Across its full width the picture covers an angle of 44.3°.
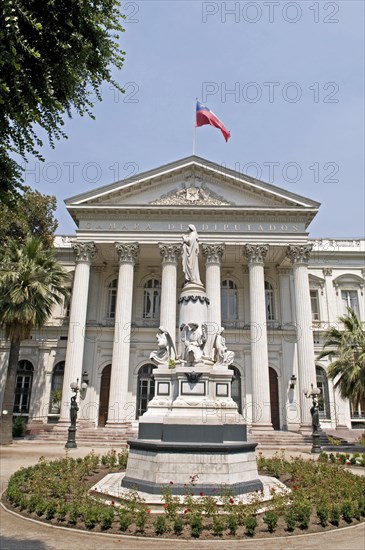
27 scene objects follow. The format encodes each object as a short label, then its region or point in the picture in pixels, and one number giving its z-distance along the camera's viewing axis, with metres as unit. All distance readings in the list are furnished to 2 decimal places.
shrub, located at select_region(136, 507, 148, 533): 7.36
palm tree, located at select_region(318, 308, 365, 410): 21.41
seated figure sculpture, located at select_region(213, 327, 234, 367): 12.18
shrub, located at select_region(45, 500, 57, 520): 8.17
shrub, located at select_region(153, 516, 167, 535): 7.32
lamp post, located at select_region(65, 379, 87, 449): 22.22
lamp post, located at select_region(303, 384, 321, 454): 21.67
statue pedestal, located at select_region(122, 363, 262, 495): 9.78
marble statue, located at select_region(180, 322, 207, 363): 11.83
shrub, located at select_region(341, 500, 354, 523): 8.40
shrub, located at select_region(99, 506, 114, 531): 7.52
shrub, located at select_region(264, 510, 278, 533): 7.49
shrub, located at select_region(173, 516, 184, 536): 7.32
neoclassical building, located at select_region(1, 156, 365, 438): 28.80
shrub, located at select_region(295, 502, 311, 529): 7.79
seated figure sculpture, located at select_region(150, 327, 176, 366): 12.20
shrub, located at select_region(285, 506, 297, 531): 7.63
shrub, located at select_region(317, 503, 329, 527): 8.02
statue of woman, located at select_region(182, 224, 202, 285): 13.30
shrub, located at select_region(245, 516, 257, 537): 7.38
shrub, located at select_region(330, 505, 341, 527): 8.10
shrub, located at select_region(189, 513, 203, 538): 7.32
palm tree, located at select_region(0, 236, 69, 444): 24.45
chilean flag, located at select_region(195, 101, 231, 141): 29.33
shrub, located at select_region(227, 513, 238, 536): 7.43
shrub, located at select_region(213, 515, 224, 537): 7.34
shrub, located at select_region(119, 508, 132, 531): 7.39
